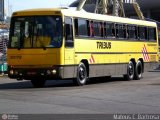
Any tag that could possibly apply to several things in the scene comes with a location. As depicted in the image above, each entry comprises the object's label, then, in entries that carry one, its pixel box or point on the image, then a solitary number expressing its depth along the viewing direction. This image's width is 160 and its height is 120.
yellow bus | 20.28
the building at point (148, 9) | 110.94
